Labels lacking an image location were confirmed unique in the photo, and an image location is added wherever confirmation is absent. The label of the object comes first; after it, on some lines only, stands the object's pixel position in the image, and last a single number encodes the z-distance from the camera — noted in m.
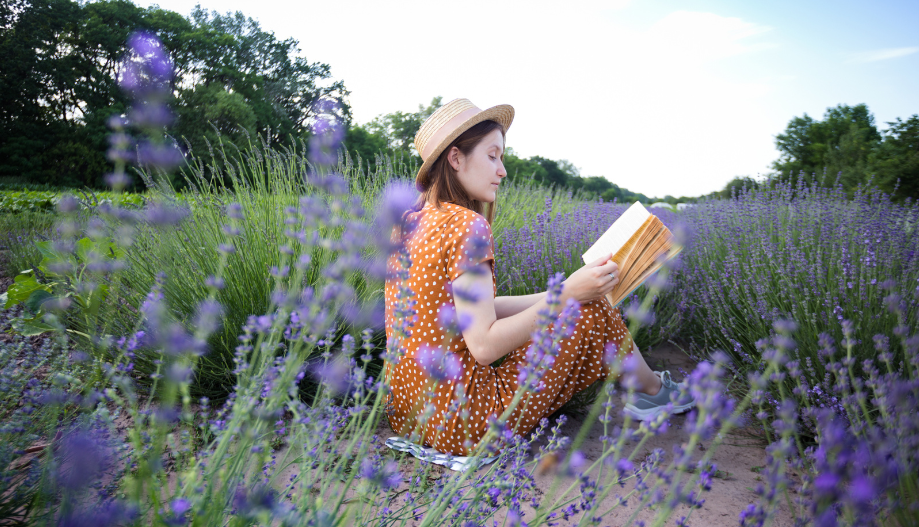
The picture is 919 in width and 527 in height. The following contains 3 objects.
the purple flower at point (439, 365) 0.88
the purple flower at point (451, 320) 0.89
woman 1.65
